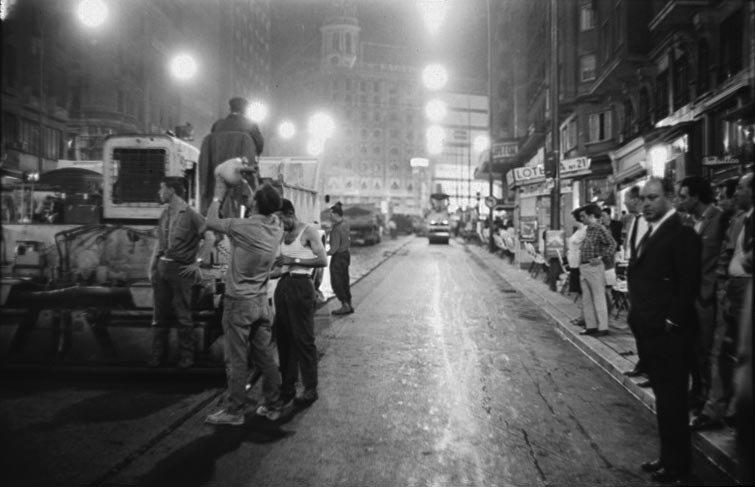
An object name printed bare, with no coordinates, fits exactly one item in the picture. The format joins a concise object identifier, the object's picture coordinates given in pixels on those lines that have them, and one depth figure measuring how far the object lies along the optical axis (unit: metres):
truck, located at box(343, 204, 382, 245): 44.38
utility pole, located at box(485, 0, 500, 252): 34.75
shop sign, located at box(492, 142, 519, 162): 52.70
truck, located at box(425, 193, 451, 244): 49.88
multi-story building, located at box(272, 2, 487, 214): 119.56
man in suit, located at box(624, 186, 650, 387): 6.54
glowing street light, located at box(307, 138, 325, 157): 40.90
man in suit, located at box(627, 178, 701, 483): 4.24
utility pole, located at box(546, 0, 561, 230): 15.98
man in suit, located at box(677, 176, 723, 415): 5.51
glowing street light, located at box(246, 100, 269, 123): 38.89
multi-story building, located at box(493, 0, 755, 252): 16.89
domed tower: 115.44
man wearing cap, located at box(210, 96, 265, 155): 8.20
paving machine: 6.93
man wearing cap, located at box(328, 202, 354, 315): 11.73
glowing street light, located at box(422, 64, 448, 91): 30.34
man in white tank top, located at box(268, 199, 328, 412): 5.95
